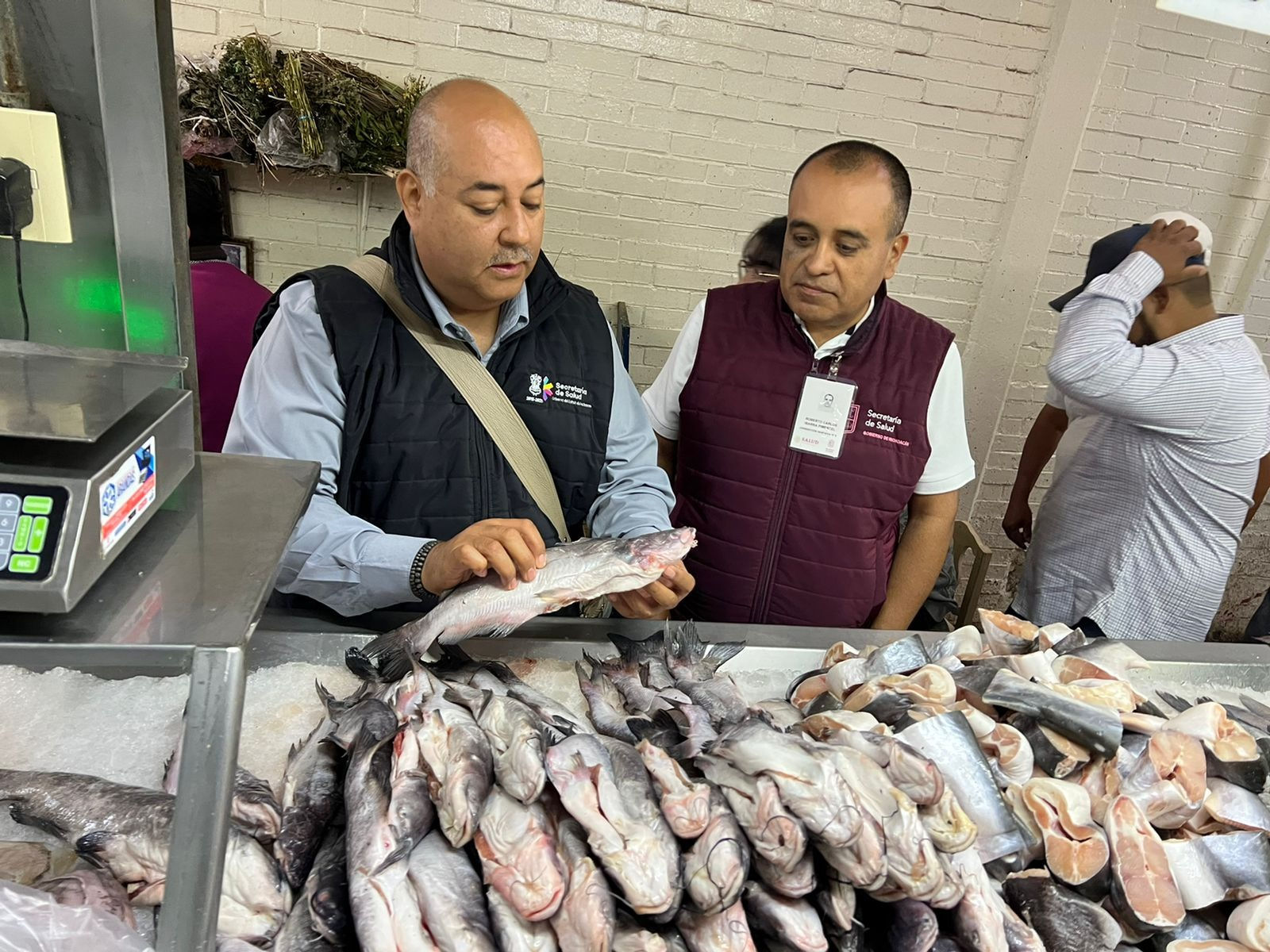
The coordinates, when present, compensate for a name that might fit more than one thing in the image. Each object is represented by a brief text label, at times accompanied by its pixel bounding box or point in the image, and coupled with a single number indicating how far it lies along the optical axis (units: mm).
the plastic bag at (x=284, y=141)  3486
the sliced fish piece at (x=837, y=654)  1701
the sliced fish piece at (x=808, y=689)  1600
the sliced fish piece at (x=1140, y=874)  1187
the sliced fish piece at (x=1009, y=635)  1783
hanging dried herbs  3406
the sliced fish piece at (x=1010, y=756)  1338
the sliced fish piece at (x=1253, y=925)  1179
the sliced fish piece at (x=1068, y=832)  1210
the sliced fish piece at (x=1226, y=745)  1430
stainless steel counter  726
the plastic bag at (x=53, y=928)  858
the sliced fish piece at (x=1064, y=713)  1382
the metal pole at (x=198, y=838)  773
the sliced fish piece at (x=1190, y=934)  1214
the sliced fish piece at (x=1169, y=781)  1349
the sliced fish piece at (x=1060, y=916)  1133
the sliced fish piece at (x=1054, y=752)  1384
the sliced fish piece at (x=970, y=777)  1202
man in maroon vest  2473
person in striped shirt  2564
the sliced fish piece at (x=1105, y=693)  1499
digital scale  685
